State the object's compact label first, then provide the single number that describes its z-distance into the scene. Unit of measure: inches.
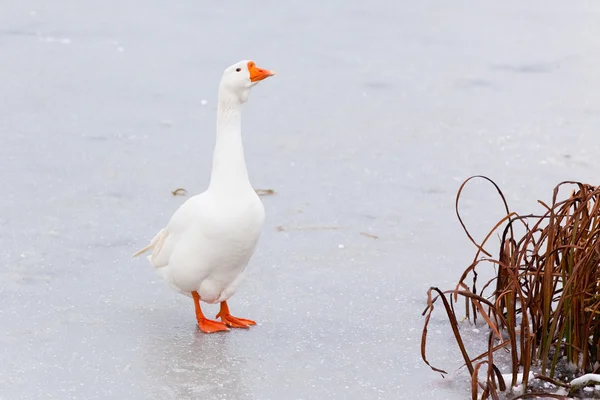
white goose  252.7
